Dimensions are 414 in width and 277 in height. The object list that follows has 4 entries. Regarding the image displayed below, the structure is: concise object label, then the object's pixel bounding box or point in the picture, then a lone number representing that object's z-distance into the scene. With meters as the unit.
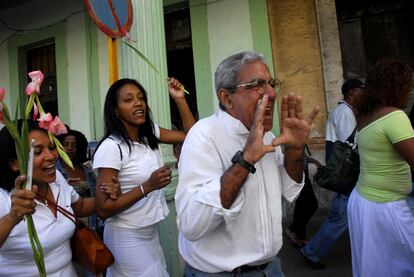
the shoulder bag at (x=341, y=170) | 3.06
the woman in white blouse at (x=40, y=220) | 1.83
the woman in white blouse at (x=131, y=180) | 2.23
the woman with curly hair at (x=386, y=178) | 2.44
